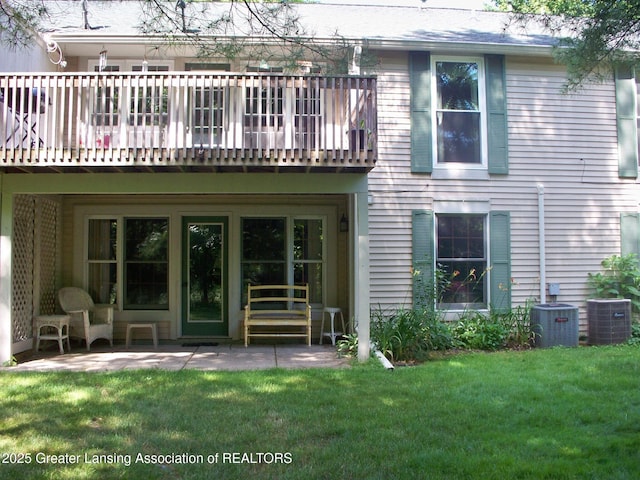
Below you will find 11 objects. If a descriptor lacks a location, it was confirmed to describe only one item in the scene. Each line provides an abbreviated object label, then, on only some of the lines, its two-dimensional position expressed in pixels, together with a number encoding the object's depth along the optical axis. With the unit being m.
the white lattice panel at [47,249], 8.53
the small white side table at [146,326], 8.56
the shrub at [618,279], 9.10
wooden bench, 8.38
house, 8.91
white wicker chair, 8.36
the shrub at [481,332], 8.41
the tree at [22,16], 5.61
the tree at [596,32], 4.96
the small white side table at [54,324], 7.95
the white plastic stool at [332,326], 8.87
